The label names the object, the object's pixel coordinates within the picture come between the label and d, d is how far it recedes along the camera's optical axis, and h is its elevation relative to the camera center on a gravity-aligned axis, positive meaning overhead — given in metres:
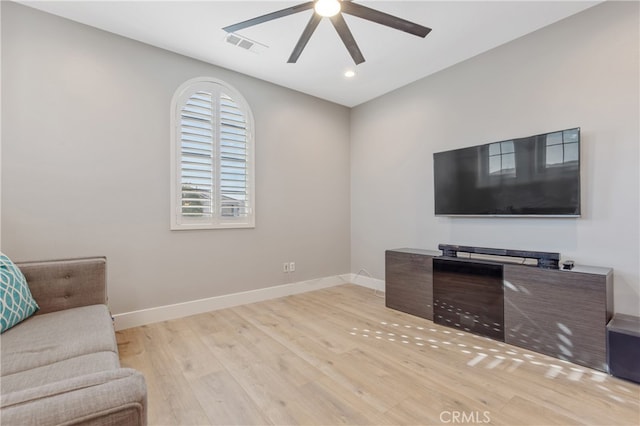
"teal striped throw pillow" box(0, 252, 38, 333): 1.59 -0.47
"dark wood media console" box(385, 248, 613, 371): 2.07 -0.72
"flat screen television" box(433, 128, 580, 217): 2.45 +0.37
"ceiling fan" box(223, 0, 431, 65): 1.99 +1.39
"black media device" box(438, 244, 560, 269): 2.32 -0.33
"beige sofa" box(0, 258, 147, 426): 0.67 -0.52
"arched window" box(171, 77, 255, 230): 3.14 +0.66
